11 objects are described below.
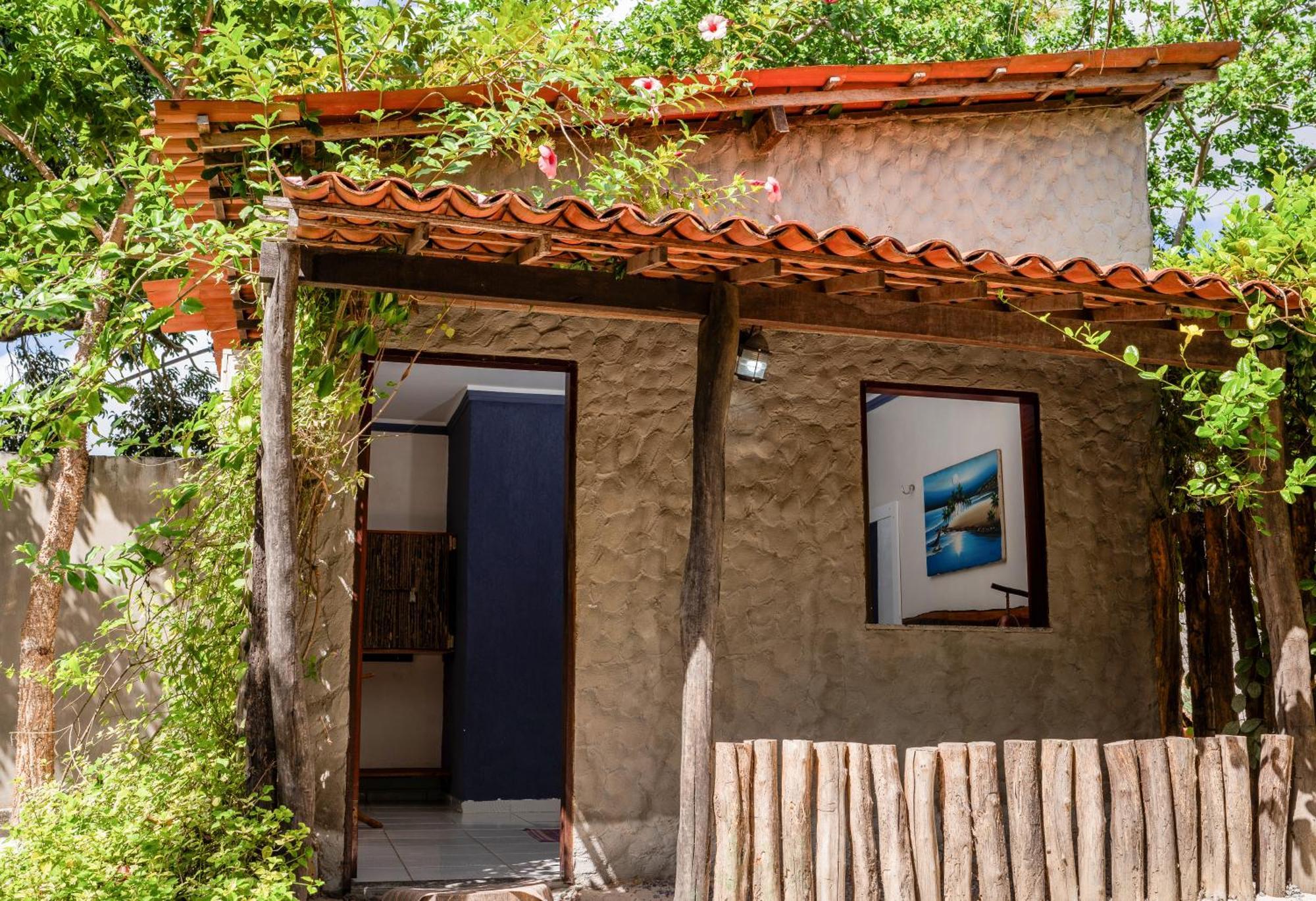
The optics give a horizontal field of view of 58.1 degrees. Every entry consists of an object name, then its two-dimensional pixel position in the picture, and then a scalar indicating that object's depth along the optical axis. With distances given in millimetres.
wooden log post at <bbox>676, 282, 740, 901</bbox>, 4363
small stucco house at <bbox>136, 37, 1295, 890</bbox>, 4621
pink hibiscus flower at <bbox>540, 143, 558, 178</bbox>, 5496
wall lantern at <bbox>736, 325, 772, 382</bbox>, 5934
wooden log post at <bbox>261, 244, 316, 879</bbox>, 4188
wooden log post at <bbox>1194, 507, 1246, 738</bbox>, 6359
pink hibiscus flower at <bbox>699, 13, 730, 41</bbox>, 6441
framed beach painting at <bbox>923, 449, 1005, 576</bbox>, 9695
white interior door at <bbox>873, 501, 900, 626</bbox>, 11320
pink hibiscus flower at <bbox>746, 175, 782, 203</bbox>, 6000
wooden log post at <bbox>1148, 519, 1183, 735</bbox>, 6852
